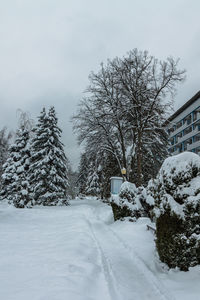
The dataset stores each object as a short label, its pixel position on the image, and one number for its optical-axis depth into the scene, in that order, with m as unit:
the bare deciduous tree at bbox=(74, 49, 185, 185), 19.83
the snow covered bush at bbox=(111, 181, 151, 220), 11.83
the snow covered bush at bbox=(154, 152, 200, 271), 4.91
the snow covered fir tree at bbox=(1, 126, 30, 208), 23.70
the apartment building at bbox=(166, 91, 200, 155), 46.11
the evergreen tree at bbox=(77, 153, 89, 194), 57.24
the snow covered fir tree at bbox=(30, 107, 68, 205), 25.94
